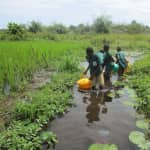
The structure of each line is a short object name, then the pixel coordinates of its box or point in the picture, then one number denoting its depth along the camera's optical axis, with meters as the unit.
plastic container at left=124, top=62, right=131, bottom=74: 6.41
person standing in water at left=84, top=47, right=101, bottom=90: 4.56
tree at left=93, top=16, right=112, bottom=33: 26.63
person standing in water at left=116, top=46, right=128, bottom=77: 6.01
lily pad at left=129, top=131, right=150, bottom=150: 1.92
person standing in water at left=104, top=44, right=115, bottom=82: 5.17
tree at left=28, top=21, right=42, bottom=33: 24.67
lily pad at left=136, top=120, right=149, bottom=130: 2.59
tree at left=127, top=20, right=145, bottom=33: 30.69
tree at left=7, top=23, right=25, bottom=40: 15.87
